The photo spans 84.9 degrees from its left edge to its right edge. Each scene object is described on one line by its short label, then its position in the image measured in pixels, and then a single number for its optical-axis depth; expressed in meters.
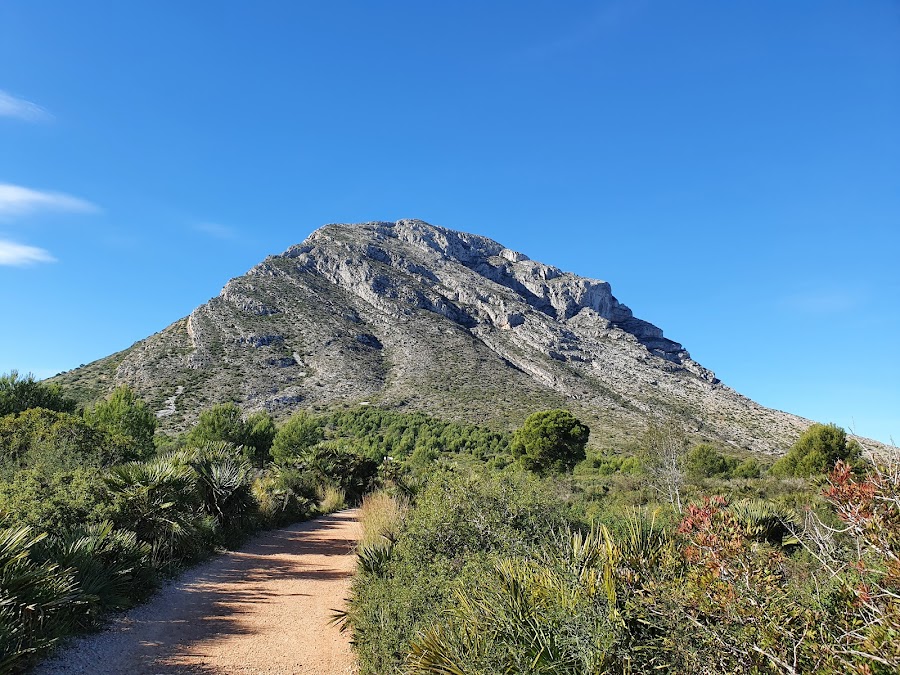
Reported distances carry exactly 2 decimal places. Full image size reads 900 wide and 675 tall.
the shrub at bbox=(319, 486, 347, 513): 21.91
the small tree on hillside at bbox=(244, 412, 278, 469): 34.73
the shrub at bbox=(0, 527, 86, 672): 5.02
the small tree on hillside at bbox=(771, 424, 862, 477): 24.67
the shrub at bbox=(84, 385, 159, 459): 28.27
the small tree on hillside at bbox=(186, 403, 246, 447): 31.58
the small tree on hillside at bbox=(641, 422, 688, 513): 19.80
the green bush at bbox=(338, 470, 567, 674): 5.43
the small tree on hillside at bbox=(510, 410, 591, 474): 30.72
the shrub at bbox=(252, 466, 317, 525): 16.45
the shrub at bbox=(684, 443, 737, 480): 29.16
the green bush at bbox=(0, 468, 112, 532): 7.65
